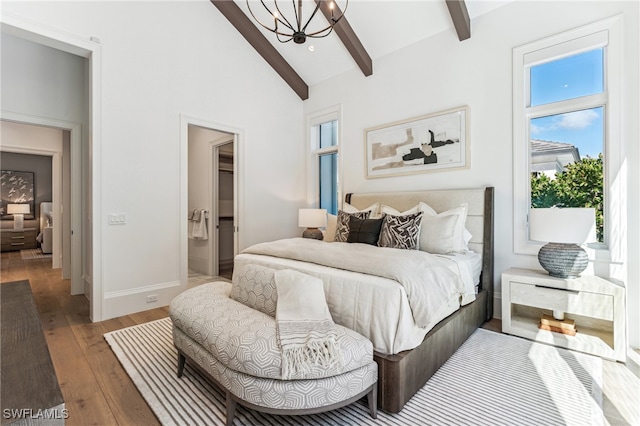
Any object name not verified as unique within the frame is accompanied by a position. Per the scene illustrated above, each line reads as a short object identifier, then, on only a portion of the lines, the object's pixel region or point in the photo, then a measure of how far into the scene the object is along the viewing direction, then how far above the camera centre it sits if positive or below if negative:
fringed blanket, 1.39 -0.61
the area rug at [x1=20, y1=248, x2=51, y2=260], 6.58 -0.99
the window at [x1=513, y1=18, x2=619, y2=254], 2.54 +0.79
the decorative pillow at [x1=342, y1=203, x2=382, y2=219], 3.66 +0.01
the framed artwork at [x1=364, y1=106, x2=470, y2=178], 3.35 +0.81
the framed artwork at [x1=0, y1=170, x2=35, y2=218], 7.60 +0.58
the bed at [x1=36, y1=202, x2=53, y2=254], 6.97 -0.41
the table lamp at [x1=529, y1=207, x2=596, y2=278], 2.27 -0.20
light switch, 3.11 -0.08
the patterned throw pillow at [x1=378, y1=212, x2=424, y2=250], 2.80 -0.20
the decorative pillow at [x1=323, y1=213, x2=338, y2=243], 3.59 -0.22
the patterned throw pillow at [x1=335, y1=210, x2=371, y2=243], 3.26 -0.15
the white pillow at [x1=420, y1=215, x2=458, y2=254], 2.76 -0.22
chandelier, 3.90 +2.56
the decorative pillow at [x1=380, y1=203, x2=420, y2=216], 3.22 +0.01
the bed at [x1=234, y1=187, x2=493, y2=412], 1.66 -0.56
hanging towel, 5.09 -0.24
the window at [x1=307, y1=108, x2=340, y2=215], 4.76 +0.82
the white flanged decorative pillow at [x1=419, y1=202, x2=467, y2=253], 2.76 -0.24
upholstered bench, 1.38 -0.75
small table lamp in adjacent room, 7.61 -0.05
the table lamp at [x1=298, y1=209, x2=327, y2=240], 4.36 -0.12
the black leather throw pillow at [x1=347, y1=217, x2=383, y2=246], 3.02 -0.21
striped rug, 1.59 -1.09
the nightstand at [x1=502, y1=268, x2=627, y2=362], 2.17 -0.75
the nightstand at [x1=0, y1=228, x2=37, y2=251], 7.33 -0.69
